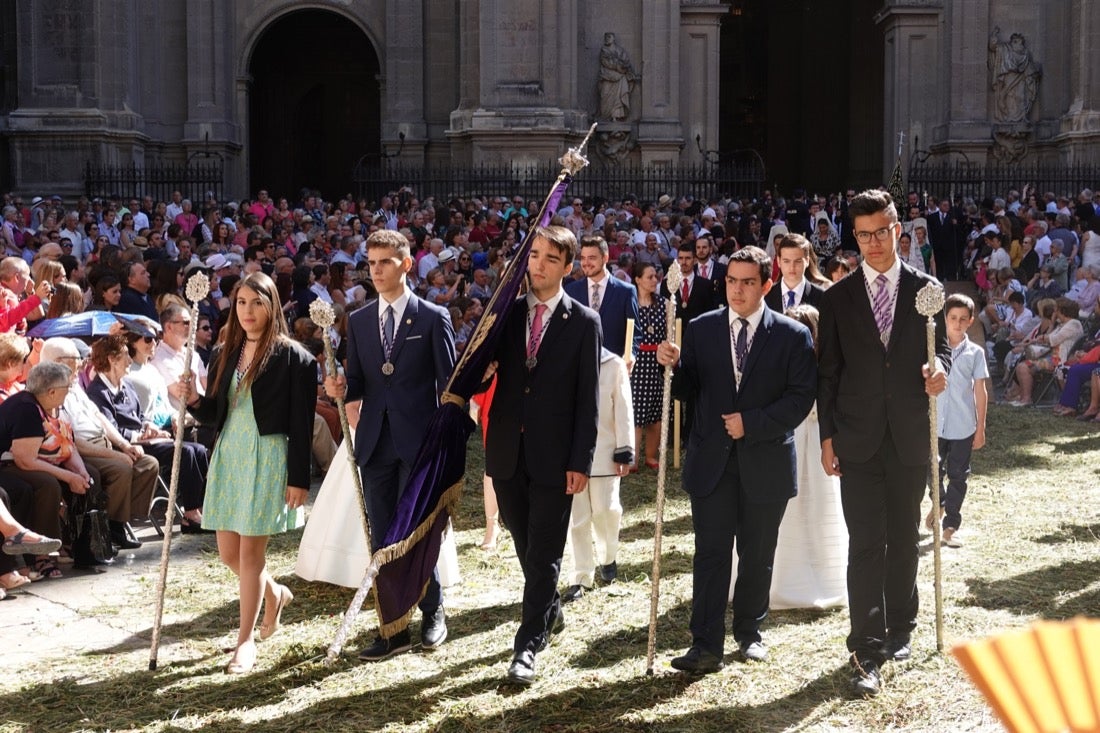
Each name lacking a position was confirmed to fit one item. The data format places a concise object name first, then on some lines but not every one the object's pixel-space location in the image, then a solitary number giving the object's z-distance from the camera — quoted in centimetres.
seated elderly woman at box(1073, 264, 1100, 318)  1856
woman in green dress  654
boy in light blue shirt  917
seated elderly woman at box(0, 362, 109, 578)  864
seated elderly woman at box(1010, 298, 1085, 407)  1719
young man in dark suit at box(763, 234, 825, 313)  923
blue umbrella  1076
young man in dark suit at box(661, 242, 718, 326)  1245
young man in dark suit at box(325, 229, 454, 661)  675
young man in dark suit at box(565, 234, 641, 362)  1014
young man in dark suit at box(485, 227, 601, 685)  635
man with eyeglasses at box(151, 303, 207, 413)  1059
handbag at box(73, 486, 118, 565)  888
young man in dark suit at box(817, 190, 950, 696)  628
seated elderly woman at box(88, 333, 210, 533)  1011
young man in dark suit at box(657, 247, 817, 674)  640
